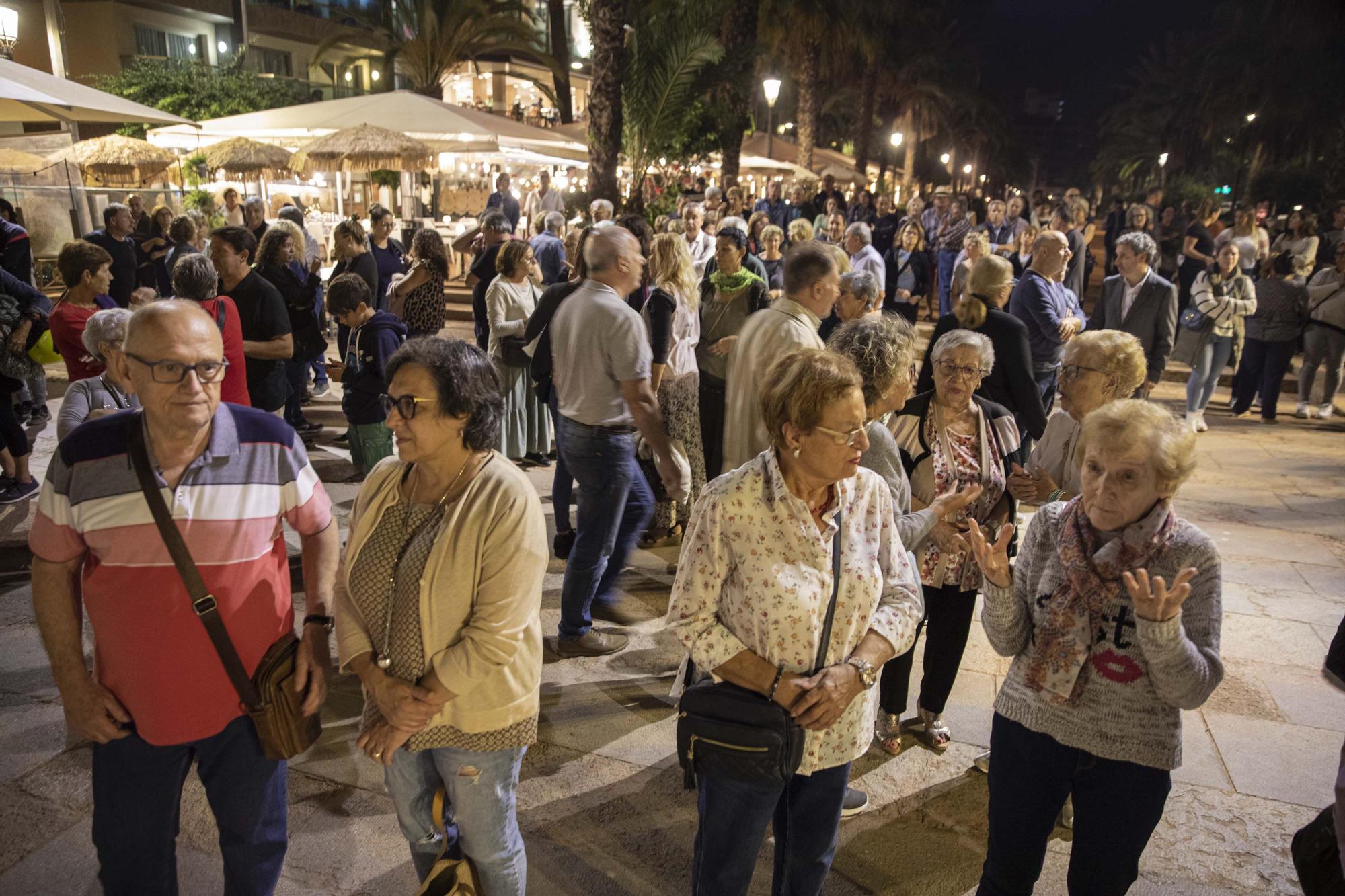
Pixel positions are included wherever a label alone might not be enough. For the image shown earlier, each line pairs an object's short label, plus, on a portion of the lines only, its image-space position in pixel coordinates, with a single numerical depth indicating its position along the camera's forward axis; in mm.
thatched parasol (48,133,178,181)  14172
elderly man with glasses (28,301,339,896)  2096
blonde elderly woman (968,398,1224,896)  2174
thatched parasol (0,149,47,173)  15625
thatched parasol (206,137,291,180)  13141
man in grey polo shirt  4043
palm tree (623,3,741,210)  14086
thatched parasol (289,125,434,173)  11891
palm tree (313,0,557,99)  23547
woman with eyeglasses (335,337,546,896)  2143
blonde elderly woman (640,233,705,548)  5387
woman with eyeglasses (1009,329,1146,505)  3422
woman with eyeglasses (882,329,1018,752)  3352
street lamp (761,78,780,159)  19016
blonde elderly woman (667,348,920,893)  2234
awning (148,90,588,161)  12898
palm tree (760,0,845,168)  22984
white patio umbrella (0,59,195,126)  7473
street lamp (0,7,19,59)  9930
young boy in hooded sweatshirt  5316
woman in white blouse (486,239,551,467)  6633
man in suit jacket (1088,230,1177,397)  6746
